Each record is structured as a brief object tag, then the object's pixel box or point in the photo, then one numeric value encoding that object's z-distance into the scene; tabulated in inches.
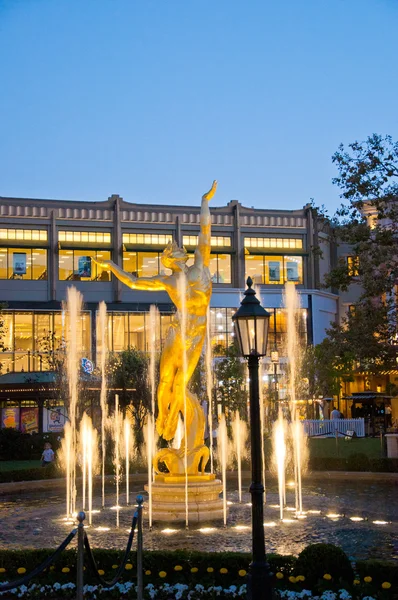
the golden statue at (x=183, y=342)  633.6
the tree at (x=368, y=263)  963.3
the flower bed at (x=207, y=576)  369.4
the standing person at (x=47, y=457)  1114.9
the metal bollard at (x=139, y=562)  354.0
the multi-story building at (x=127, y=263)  2389.3
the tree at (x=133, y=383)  1673.2
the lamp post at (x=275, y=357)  1438.2
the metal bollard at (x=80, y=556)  313.5
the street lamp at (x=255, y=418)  341.1
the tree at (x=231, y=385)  1639.6
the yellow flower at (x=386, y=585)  358.9
